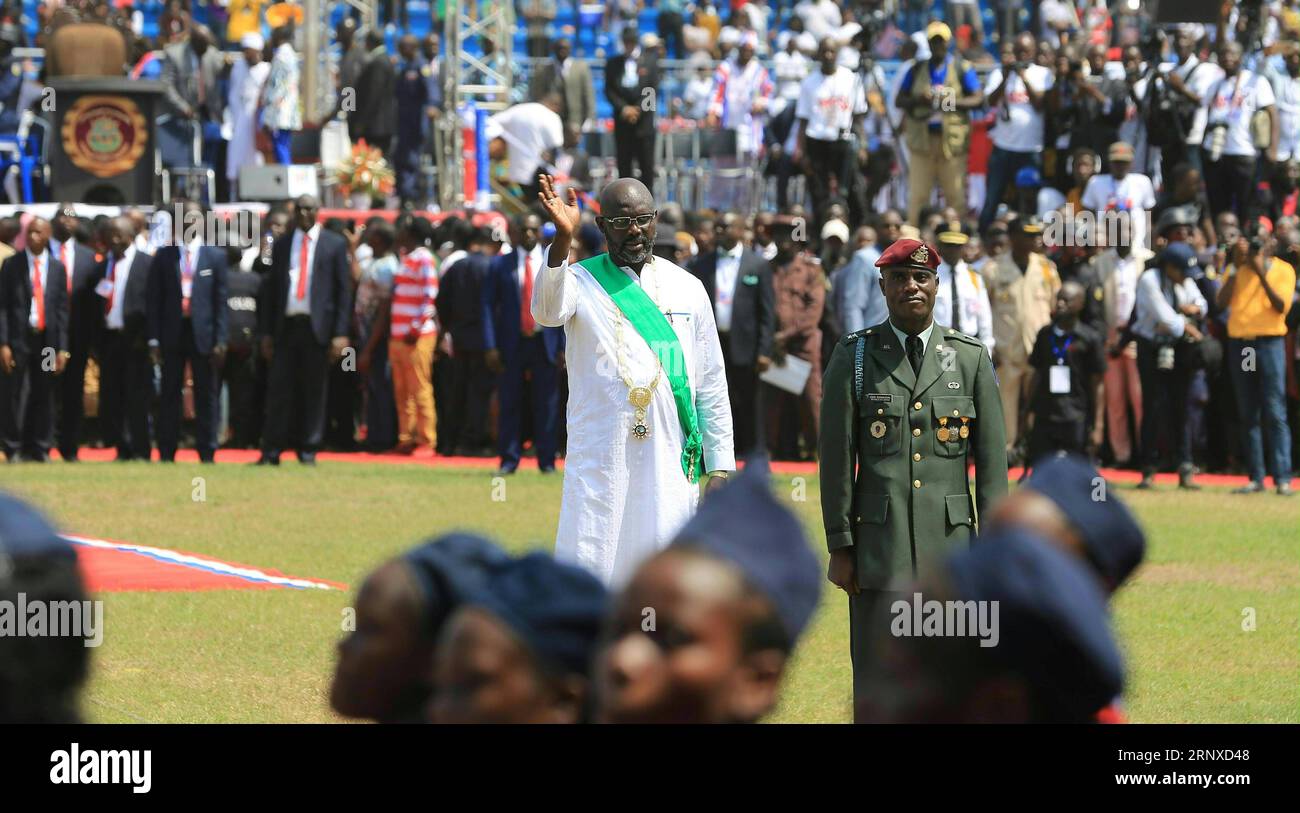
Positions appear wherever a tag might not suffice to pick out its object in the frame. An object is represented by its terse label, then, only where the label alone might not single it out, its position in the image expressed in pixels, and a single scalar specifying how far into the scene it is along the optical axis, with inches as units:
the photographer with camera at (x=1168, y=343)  719.1
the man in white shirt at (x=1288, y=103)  876.6
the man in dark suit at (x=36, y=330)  756.6
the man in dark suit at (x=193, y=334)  745.0
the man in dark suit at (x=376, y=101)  1011.9
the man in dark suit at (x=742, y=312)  762.2
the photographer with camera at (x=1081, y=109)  879.7
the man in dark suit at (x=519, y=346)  719.1
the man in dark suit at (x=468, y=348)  776.9
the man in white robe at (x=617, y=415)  301.7
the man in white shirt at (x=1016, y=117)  887.1
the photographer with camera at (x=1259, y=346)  691.4
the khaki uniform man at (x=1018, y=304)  753.6
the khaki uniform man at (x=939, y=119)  899.4
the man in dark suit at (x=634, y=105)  980.6
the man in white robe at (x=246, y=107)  999.6
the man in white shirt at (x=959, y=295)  697.6
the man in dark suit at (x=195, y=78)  1023.0
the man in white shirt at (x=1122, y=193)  806.5
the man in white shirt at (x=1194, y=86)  865.5
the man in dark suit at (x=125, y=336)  760.3
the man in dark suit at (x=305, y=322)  736.3
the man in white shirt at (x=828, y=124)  908.0
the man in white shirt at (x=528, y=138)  935.0
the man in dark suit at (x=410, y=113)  1014.4
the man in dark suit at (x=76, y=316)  769.6
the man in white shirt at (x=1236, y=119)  859.4
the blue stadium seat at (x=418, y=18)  1301.7
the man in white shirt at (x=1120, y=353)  754.2
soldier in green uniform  289.1
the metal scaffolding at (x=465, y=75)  989.2
